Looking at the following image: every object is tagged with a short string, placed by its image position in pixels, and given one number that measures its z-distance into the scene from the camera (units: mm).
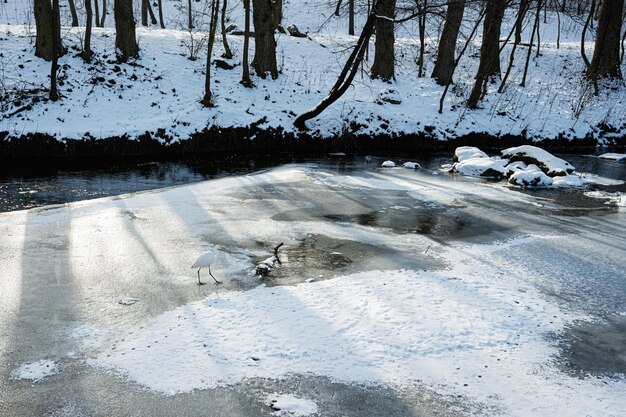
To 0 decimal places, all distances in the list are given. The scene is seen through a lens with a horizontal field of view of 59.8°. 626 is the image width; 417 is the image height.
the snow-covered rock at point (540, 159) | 13867
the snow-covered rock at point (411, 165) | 15406
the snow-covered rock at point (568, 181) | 13188
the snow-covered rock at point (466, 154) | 15566
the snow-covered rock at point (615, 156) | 17625
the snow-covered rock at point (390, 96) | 20344
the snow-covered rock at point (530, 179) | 13086
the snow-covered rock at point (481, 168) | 14125
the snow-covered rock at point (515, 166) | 14055
